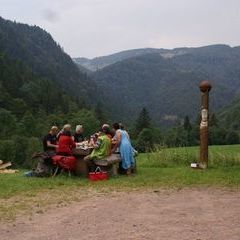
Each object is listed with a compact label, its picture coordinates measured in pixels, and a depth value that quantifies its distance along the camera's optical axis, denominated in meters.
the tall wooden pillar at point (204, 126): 11.07
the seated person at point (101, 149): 9.99
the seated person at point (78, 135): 11.68
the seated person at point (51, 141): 10.75
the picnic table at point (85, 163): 10.06
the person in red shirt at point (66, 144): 10.07
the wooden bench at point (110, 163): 9.96
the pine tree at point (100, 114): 74.27
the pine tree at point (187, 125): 64.27
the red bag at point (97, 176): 9.56
